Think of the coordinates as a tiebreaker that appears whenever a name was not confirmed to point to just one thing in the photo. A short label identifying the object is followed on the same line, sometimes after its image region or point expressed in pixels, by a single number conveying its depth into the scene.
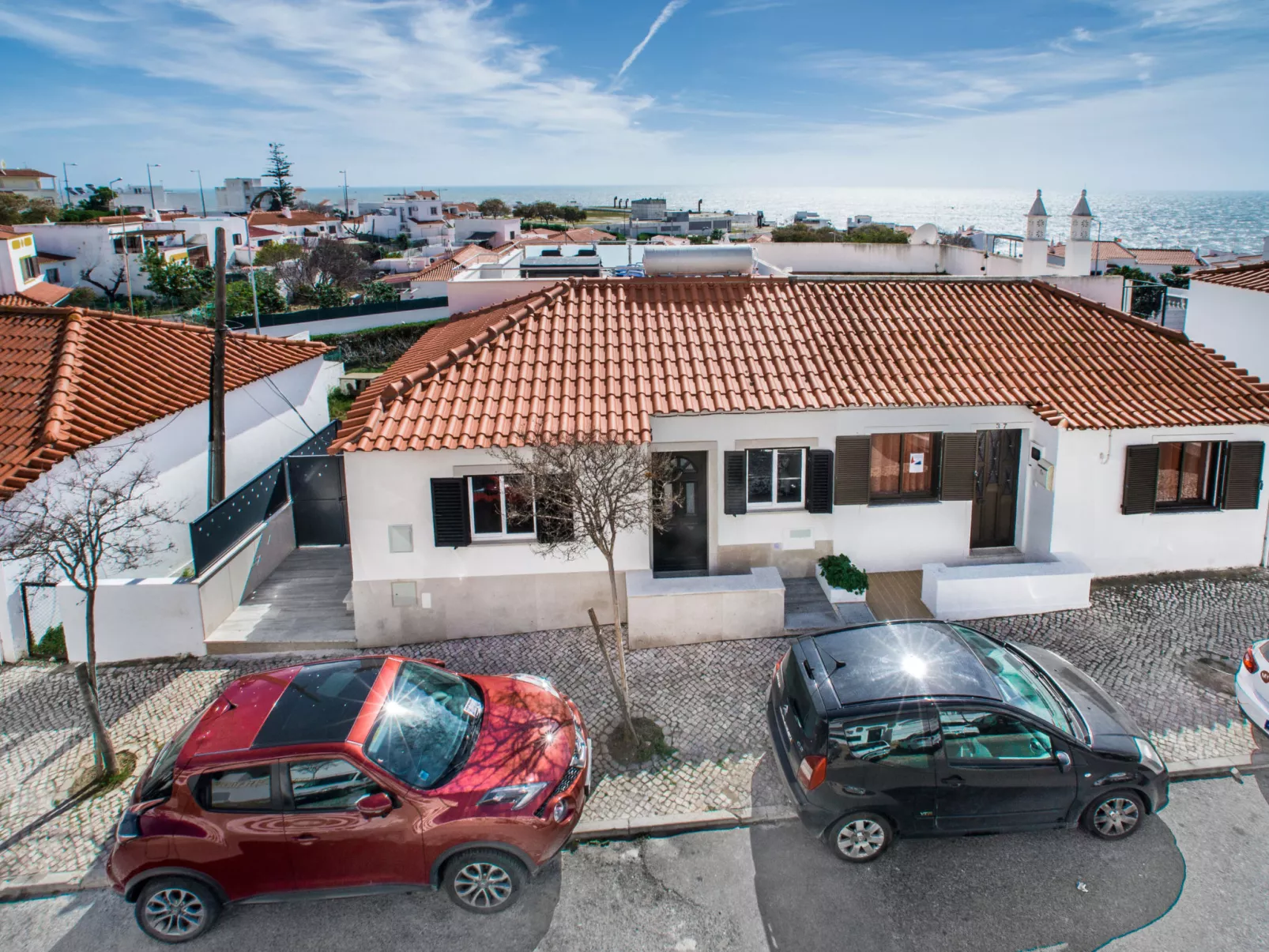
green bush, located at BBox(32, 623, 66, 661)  12.66
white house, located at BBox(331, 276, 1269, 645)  12.29
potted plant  12.77
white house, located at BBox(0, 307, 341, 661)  12.78
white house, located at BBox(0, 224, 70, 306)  23.92
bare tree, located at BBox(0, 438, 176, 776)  9.55
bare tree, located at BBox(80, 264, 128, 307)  69.56
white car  9.69
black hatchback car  8.03
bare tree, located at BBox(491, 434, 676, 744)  9.92
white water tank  17.12
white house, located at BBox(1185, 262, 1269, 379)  14.98
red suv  7.42
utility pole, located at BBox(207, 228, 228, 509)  15.28
